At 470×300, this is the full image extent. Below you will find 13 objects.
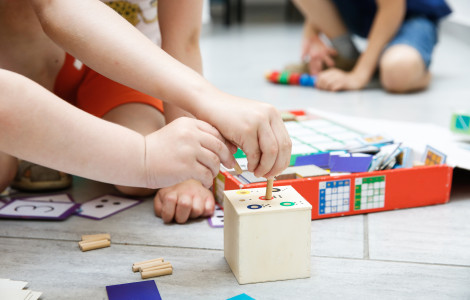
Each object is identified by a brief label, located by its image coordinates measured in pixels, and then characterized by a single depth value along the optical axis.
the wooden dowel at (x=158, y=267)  0.70
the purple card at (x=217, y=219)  0.86
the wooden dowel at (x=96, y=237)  0.79
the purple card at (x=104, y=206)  0.90
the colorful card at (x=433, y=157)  0.95
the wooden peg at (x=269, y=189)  0.69
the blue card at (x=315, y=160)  0.95
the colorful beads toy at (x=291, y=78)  1.99
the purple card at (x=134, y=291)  0.63
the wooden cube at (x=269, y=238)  0.66
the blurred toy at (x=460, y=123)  1.11
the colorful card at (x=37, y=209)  0.88
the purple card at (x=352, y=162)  0.91
